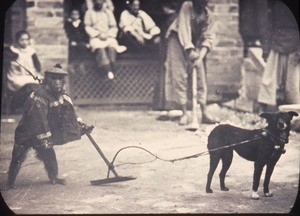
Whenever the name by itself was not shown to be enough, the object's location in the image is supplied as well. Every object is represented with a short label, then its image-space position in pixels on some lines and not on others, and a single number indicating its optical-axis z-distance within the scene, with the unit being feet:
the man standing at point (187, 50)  38.46
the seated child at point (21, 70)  35.63
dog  33.92
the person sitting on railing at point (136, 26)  38.38
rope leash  35.43
